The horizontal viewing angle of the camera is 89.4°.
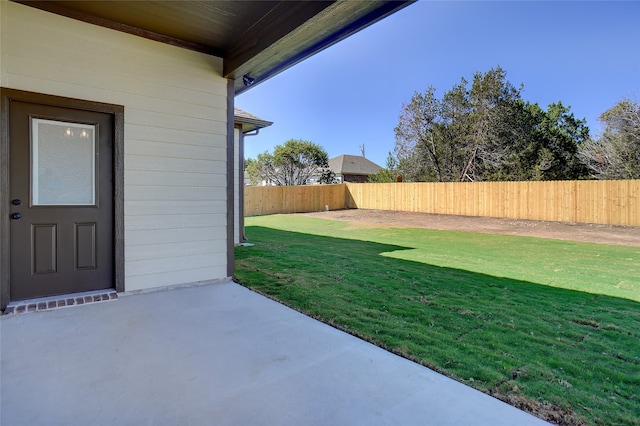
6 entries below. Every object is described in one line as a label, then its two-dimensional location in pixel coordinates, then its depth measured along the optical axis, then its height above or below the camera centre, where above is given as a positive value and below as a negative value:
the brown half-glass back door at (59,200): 3.18 +0.08
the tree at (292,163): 22.50 +3.30
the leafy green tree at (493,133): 16.34 +4.15
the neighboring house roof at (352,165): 27.75 +4.04
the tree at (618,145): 13.40 +2.90
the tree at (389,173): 20.61 +2.42
